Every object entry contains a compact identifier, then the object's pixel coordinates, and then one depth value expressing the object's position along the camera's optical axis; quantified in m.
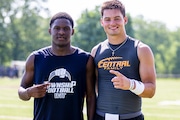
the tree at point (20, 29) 49.75
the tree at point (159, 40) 67.56
